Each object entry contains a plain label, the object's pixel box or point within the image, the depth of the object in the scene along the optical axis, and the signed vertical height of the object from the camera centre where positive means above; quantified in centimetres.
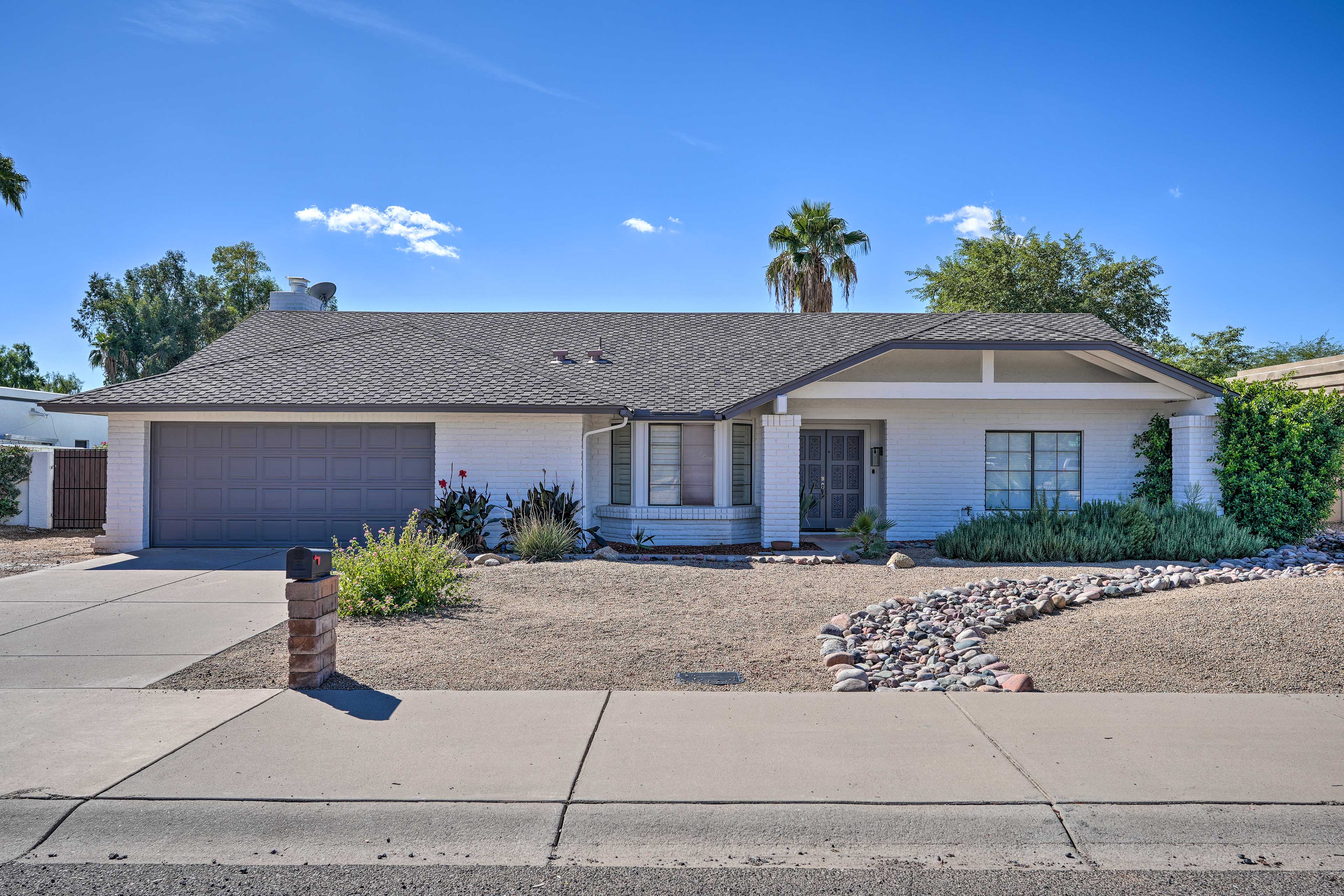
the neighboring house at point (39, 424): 2817 +98
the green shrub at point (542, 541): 1208 -120
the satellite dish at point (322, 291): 2062 +403
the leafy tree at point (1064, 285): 3011 +642
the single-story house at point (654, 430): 1398 +50
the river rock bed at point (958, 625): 629 -150
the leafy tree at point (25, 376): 5325 +517
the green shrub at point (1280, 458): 1390 +12
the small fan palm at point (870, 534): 1282 -114
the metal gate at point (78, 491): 1778 -80
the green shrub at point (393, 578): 829 -123
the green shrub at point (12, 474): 1734 -46
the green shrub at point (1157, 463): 1520 +2
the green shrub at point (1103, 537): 1246 -111
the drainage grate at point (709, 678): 625 -163
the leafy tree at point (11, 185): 1669 +529
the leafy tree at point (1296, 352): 3847 +524
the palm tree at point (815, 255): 2658 +649
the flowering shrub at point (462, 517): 1334 -96
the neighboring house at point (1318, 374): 1728 +197
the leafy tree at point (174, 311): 3903 +664
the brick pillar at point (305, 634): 593 -125
